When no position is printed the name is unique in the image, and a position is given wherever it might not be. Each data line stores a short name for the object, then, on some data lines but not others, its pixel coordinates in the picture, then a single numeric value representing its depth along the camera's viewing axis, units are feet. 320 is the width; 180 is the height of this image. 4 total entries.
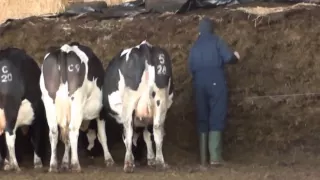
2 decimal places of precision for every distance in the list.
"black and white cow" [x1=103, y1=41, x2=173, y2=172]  37.01
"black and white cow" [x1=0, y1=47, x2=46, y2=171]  37.60
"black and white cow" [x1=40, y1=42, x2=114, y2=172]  37.22
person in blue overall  39.47
